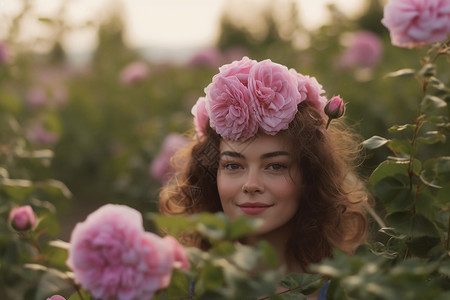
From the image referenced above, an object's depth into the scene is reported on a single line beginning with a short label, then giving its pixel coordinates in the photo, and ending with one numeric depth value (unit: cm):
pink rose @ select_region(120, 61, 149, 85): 343
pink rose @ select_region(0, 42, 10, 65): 259
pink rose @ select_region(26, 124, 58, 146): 320
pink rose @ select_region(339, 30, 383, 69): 592
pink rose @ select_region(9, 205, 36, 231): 125
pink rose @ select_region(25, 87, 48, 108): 589
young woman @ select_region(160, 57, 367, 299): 135
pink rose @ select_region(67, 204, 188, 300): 101
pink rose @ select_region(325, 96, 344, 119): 130
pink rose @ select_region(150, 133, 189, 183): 227
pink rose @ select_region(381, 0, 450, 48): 114
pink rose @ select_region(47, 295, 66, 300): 122
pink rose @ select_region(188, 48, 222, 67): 677
